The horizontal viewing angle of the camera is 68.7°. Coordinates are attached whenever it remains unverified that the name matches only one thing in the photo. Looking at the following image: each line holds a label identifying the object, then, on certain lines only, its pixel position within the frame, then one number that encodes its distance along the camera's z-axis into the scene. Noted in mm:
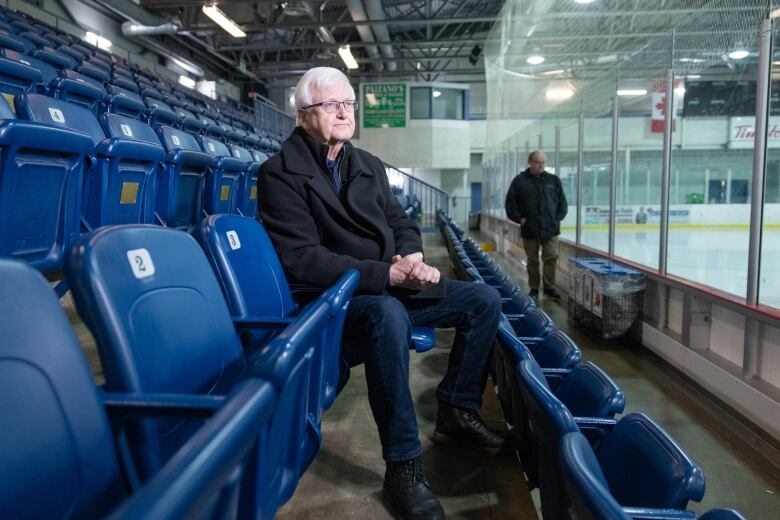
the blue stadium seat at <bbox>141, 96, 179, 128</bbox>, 4238
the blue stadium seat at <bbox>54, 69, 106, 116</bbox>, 3377
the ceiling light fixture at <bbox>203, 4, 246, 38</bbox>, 10281
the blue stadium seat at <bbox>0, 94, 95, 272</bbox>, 1543
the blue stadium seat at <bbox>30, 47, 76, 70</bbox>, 4513
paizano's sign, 16750
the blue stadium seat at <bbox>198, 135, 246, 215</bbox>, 3035
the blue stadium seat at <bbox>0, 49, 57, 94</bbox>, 3349
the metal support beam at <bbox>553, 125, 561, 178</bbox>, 6399
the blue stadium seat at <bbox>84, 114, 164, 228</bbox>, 2049
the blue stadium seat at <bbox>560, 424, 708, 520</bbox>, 648
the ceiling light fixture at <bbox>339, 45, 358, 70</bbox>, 13273
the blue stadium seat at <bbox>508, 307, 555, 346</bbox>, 1997
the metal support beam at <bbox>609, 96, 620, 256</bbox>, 4527
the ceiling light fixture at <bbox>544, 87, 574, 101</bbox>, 5962
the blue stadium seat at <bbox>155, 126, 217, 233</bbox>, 2592
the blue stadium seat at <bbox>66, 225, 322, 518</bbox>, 755
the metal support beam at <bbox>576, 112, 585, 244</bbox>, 5430
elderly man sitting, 1611
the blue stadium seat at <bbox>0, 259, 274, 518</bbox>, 559
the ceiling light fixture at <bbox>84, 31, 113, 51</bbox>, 12091
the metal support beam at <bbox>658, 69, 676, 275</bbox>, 3570
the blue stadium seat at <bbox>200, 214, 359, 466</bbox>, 1133
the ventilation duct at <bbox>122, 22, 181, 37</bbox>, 12969
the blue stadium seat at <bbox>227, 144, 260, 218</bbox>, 3602
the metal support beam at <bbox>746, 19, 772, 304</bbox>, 2551
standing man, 5227
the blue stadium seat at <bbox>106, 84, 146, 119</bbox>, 3904
